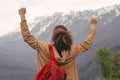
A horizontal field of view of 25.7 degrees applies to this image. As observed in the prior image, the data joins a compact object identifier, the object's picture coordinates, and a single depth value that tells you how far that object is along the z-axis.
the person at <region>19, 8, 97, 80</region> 5.32
